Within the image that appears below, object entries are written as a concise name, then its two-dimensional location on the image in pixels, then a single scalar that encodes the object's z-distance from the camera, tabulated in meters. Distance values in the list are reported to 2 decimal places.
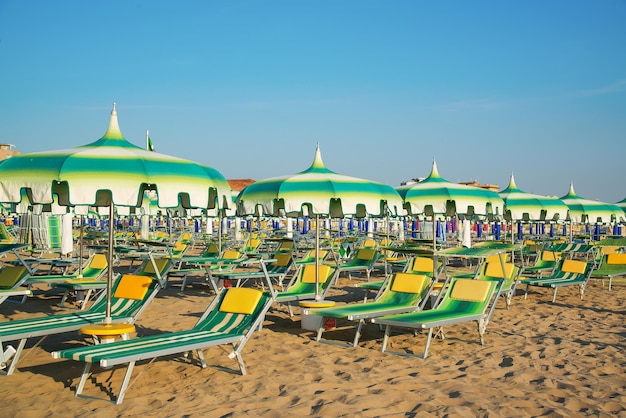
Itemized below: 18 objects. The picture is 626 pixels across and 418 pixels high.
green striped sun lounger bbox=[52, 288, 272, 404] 4.20
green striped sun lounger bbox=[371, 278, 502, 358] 5.69
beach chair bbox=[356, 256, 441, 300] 8.75
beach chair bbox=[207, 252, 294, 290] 9.01
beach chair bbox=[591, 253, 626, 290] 10.45
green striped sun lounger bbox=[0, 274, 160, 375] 5.01
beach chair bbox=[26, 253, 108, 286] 8.57
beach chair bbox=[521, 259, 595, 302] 9.50
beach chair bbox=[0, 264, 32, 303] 7.30
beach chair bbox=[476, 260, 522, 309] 8.64
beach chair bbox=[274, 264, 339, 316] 7.79
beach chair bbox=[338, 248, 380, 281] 10.62
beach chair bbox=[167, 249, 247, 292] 10.21
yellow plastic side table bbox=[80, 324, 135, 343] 4.98
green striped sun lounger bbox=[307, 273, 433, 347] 6.20
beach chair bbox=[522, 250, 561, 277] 11.16
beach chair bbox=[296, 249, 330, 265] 11.12
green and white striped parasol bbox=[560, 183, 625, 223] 18.44
